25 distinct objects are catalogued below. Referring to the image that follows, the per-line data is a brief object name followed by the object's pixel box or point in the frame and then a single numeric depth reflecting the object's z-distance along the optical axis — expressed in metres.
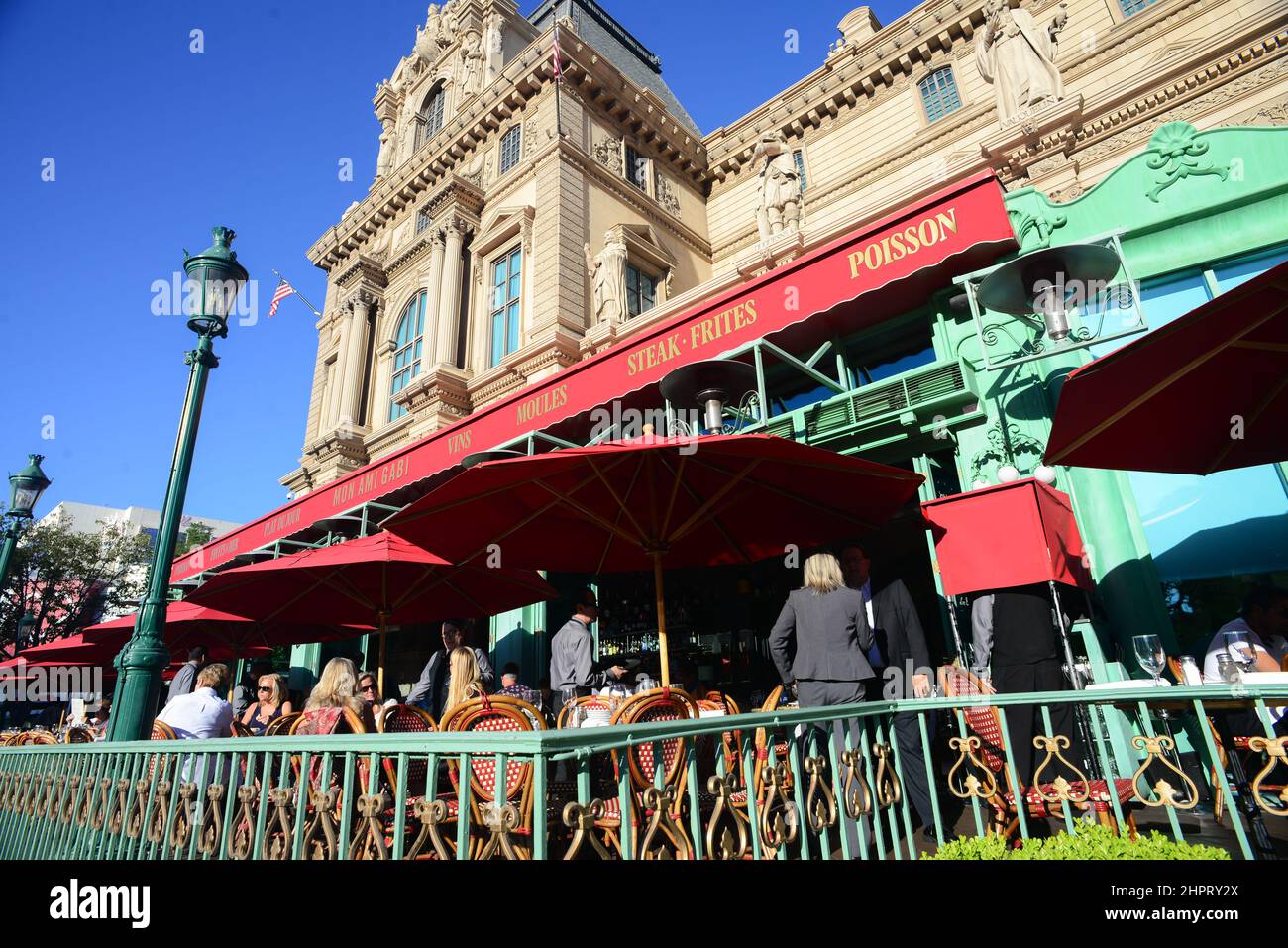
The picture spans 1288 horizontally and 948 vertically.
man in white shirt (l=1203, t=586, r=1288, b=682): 4.50
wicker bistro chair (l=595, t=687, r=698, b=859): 2.23
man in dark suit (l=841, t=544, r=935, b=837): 4.68
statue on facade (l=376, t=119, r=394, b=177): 24.19
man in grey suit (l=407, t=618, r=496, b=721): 6.99
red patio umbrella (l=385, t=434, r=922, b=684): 4.60
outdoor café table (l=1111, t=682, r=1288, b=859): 2.83
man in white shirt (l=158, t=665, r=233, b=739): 4.98
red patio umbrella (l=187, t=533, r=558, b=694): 7.22
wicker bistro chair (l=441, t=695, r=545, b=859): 3.24
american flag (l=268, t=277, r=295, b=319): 22.28
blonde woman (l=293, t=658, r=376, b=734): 4.30
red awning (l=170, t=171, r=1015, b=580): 7.39
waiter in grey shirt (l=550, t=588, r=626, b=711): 6.93
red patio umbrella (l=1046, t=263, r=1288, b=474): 3.42
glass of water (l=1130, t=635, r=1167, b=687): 3.54
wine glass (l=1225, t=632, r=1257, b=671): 4.06
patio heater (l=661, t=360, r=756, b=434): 7.84
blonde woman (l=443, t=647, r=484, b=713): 5.33
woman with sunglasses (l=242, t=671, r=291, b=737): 6.52
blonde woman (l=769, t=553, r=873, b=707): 4.21
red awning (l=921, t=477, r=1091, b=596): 5.23
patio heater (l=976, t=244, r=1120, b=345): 6.31
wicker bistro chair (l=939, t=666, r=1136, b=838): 3.38
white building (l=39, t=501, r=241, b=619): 61.44
